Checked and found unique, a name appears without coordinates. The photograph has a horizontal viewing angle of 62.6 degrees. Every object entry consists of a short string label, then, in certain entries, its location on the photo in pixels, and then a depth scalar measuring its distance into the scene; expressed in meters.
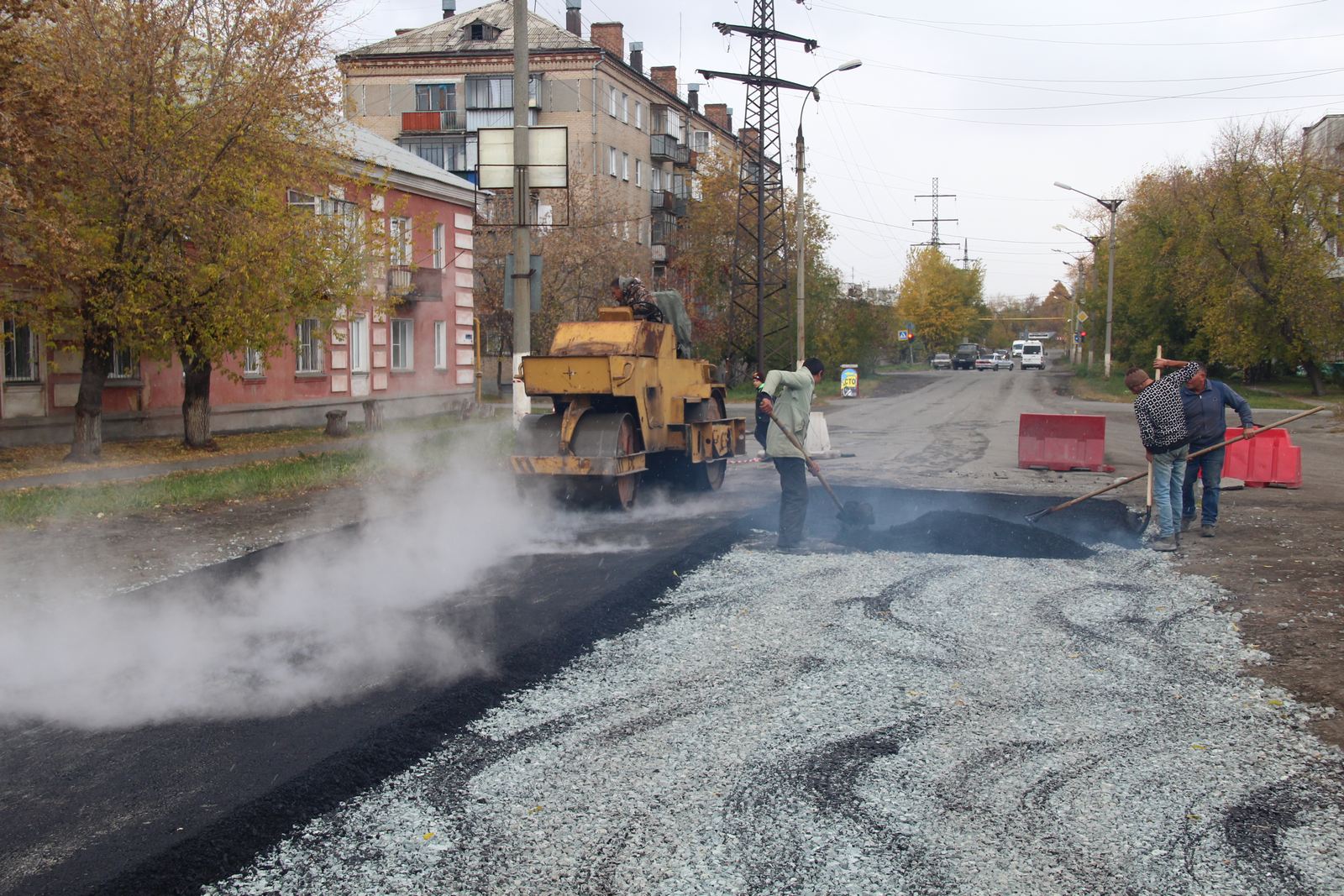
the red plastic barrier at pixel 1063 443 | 16.55
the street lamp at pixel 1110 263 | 47.88
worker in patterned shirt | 10.15
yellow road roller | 11.95
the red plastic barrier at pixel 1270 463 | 14.52
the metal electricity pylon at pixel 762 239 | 35.94
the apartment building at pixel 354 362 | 18.89
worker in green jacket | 10.13
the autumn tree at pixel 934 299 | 90.19
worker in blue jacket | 10.61
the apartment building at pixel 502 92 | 52.00
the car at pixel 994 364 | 83.44
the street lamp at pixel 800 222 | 32.62
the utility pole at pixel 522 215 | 16.64
